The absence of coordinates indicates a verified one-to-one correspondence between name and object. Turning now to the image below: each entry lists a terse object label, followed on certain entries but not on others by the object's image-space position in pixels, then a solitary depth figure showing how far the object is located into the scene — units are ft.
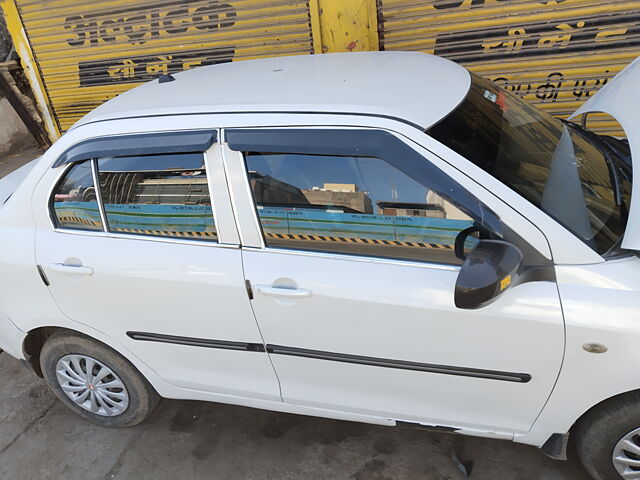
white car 5.97
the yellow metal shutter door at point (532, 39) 13.43
